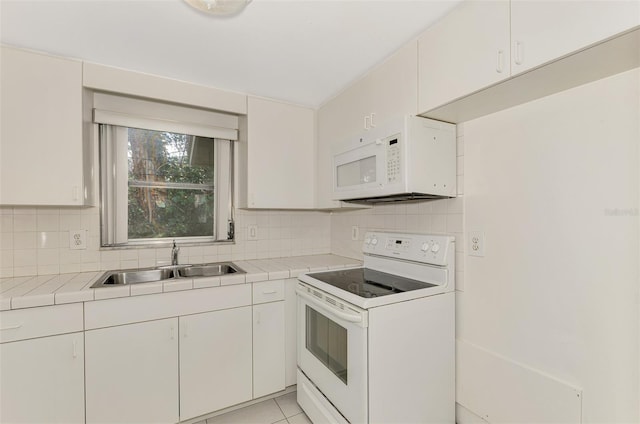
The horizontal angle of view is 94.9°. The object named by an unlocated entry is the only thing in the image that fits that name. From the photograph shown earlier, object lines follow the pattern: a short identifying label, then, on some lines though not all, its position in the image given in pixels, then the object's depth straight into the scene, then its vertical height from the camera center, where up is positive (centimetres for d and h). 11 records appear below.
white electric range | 135 -66
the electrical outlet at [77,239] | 194 -19
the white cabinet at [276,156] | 224 +43
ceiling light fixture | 107 +76
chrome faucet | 216 -33
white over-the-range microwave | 149 +27
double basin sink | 194 -44
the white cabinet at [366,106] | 157 +66
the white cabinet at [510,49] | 93 +59
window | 211 +19
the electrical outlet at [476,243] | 157 -18
